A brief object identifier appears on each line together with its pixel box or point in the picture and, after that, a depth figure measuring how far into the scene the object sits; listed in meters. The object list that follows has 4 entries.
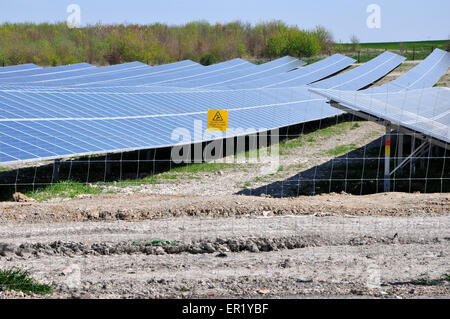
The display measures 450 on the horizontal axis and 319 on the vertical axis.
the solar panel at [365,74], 37.81
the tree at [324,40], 59.47
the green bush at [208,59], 56.66
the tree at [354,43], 59.62
